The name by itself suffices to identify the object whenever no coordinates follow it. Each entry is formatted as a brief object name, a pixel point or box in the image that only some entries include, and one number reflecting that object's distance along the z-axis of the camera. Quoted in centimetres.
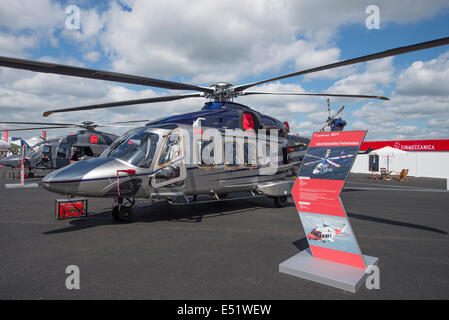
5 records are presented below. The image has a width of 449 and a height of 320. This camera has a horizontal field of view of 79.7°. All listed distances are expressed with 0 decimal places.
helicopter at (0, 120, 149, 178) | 1716
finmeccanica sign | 3027
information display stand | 364
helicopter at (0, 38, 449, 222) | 555
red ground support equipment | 693
